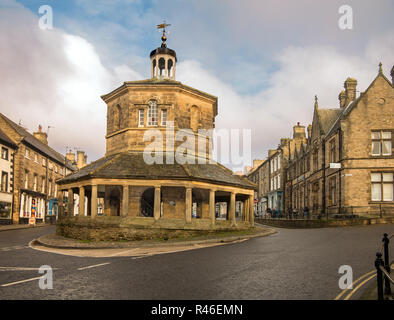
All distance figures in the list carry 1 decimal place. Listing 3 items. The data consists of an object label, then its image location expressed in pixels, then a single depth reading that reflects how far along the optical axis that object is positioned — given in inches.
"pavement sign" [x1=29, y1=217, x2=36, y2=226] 1446.9
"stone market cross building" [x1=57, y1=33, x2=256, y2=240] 837.2
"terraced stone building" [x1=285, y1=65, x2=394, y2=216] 1152.8
